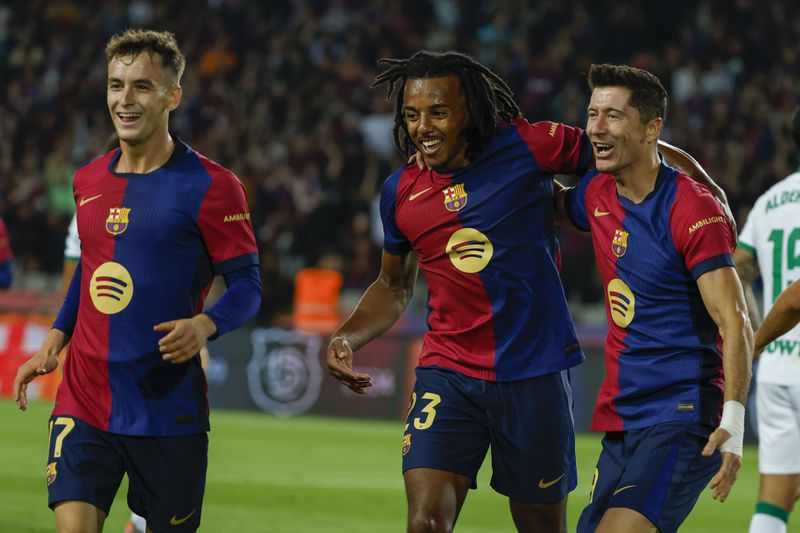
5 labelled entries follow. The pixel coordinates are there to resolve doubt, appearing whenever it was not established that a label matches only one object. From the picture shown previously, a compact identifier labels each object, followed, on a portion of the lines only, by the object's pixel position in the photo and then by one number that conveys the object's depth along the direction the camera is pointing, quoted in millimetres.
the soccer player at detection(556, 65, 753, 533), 9883
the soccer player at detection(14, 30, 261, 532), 10359
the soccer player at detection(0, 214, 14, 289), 18594
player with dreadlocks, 11211
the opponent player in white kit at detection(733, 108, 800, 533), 13484
